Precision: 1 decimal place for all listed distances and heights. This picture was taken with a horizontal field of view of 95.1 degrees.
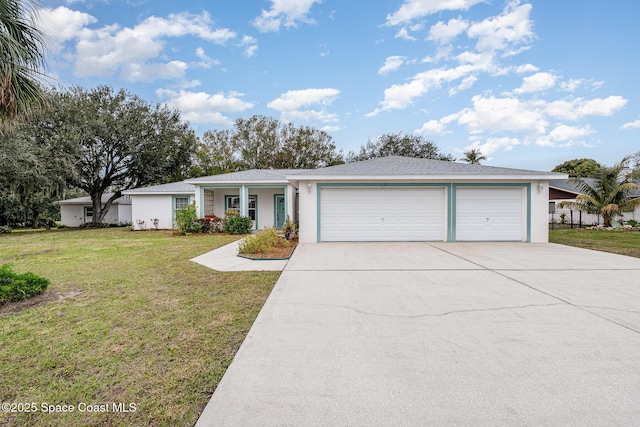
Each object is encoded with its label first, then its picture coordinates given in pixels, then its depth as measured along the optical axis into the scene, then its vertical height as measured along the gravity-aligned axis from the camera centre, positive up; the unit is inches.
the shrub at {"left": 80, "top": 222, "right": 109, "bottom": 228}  852.0 -44.8
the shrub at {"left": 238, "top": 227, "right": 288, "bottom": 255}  326.2 -40.0
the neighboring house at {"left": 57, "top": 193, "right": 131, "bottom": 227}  929.5 -8.0
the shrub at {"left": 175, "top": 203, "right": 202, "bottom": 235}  556.7 -23.4
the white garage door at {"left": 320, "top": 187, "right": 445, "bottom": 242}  415.8 -10.2
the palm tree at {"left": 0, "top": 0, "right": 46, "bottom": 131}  157.6 +85.1
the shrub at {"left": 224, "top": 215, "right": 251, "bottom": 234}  566.6 -31.7
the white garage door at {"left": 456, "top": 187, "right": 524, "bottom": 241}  411.8 -10.0
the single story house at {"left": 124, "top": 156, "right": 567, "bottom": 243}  405.7 +4.1
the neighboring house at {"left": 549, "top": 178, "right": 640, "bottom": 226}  705.6 -10.6
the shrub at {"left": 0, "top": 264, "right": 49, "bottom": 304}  167.0 -44.6
